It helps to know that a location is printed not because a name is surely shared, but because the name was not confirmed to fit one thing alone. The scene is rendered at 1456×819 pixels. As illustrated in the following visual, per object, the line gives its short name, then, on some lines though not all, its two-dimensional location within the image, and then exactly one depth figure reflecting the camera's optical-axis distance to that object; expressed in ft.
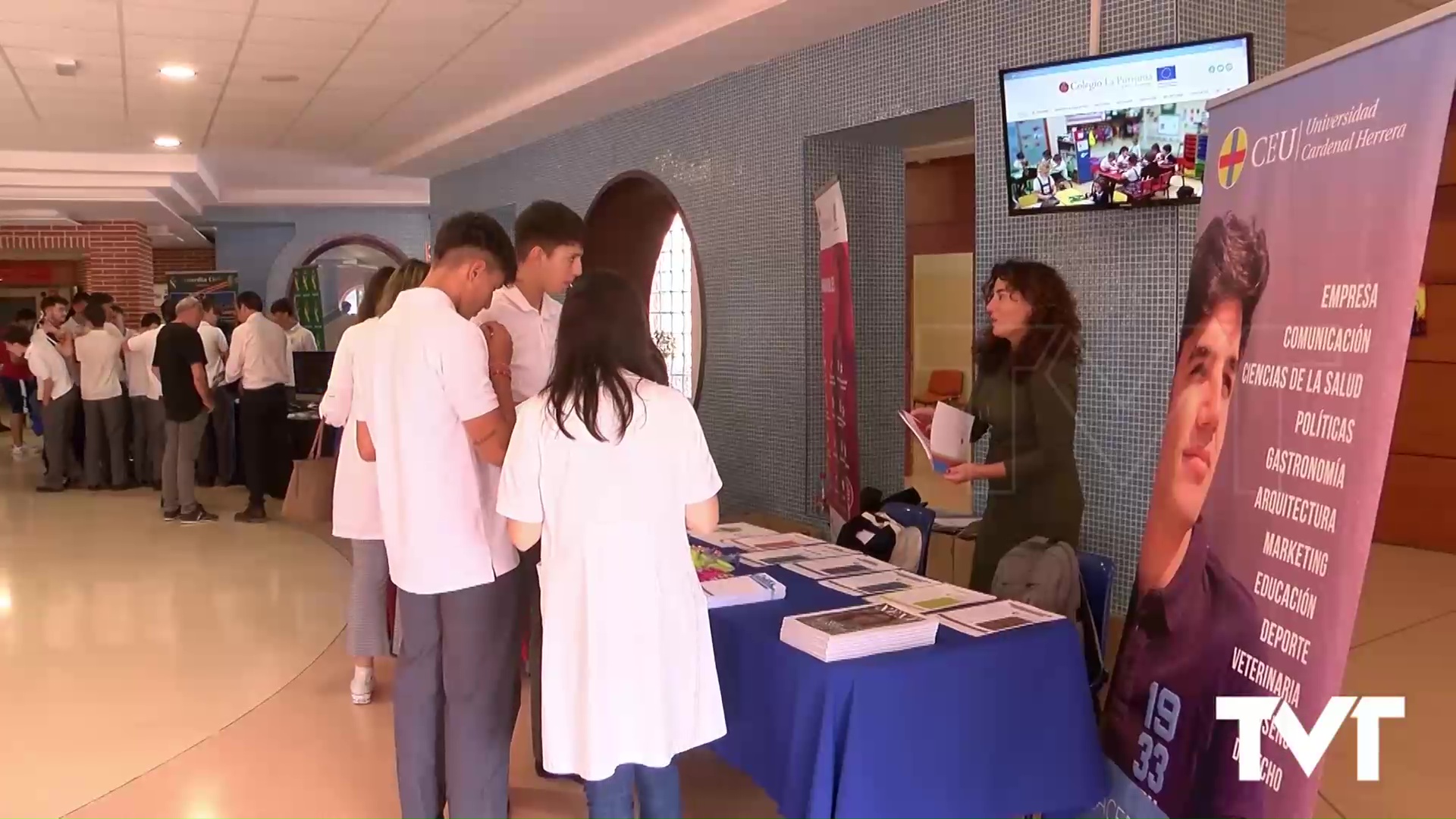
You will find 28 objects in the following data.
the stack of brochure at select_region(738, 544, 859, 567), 10.15
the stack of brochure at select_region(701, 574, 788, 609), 8.70
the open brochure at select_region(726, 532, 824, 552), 10.84
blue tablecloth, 7.18
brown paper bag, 15.96
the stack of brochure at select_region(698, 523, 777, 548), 10.98
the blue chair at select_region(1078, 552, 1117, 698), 10.11
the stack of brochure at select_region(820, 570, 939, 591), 9.09
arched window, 24.26
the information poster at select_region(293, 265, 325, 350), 46.09
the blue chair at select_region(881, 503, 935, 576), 11.77
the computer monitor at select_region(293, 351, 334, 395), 27.86
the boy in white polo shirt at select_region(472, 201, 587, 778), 9.64
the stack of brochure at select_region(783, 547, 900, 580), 9.70
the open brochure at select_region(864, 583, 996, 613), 8.50
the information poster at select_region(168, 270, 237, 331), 44.32
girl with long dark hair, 7.12
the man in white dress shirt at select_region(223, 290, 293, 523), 25.07
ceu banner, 5.79
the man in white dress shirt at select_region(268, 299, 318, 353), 30.14
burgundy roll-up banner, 14.15
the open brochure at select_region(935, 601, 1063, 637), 8.05
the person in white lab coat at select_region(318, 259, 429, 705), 11.63
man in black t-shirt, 24.68
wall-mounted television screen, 10.38
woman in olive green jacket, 10.77
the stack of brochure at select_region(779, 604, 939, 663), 7.39
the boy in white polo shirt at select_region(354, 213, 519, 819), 8.45
